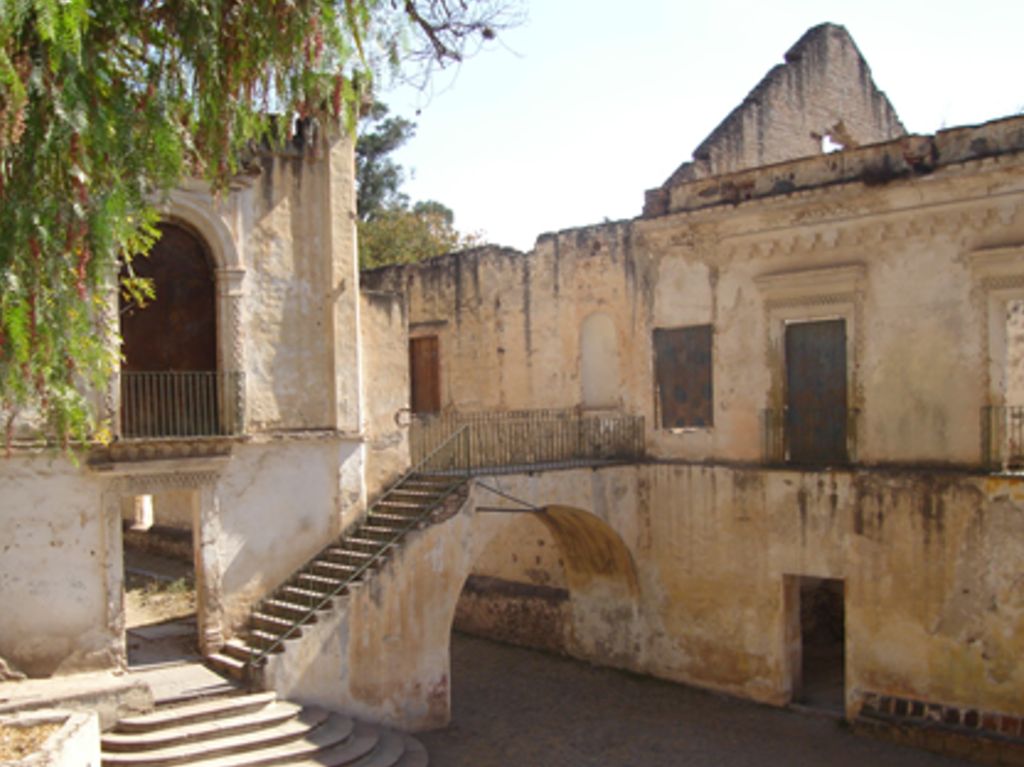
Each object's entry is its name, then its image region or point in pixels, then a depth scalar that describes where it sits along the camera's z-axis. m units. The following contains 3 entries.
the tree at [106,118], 6.38
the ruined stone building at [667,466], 12.66
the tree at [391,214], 30.77
